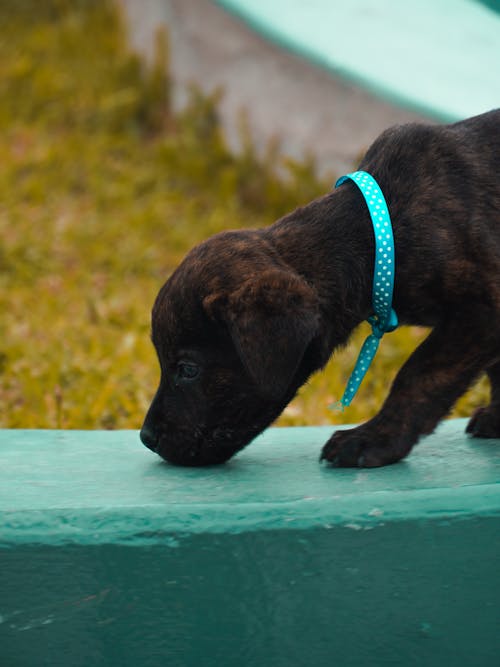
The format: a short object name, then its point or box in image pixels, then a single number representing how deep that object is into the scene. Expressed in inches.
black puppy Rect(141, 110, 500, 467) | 231.9
